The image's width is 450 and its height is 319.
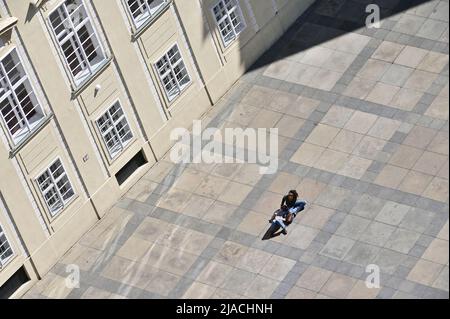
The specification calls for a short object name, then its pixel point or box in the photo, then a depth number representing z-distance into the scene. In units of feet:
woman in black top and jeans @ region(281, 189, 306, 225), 246.27
